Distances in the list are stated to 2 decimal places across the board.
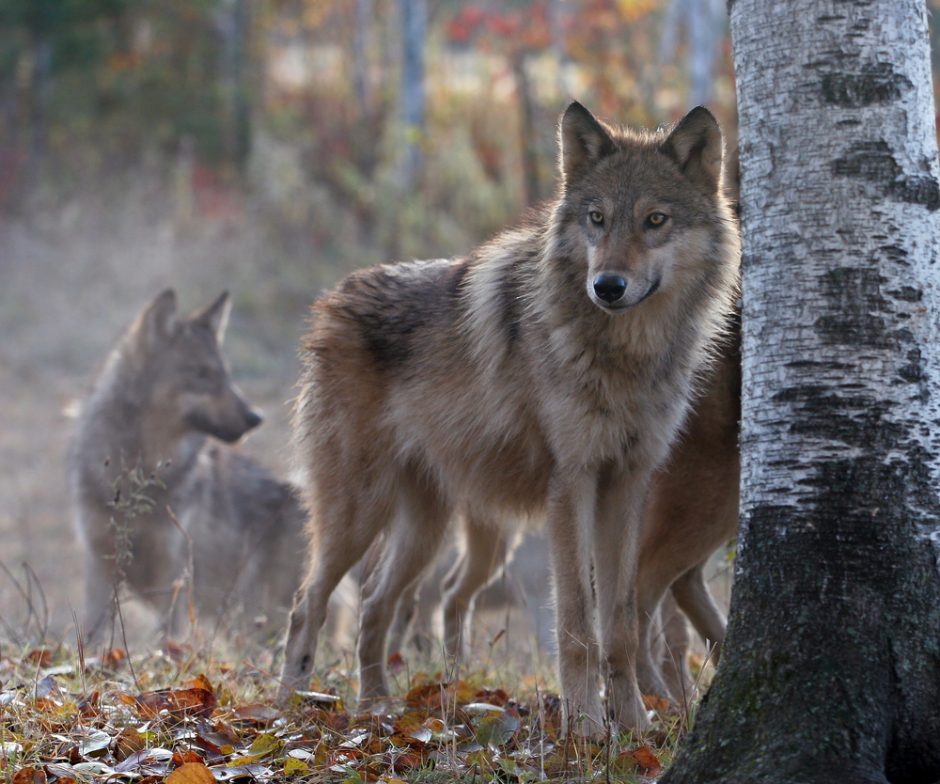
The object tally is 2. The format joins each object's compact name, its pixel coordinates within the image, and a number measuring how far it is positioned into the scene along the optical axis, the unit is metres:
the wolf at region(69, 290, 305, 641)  16.12
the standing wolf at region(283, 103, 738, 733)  8.37
